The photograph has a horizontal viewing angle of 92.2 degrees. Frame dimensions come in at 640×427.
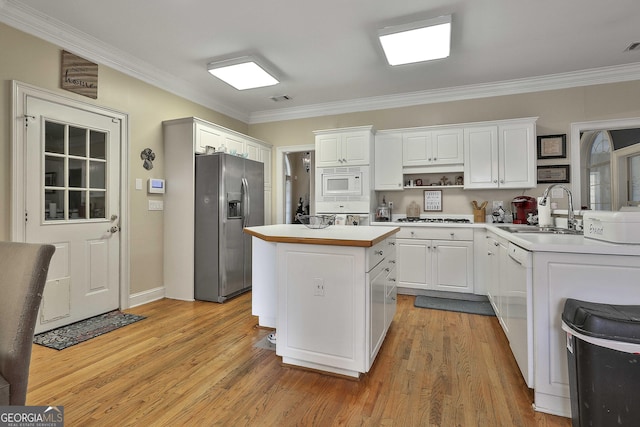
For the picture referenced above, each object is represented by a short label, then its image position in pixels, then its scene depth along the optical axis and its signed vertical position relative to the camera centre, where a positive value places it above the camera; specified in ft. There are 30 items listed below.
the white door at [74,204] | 8.65 +0.35
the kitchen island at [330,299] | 6.26 -1.79
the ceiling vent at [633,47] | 10.09 +5.63
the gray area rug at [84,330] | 8.17 -3.36
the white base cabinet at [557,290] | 4.98 -1.27
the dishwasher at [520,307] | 5.62 -1.89
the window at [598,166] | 15.38 +2.50
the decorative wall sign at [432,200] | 14.35 +0.69
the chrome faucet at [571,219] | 8.29 -0.11
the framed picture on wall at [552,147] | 12.53 +2.82
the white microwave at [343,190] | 14.12 +1.21
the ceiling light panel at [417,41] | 8.35 +5.11
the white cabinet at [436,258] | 12.08 -1.75
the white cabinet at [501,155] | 12.23 +2.48
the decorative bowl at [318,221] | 8.64 -0.20
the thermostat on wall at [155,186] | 11.91 +1.17
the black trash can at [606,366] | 4.12 -2.09
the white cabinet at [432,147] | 13.21 +3.00
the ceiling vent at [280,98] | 14.73 +5.71
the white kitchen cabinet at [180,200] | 12.24 +0.62
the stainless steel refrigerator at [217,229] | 12.02 -0.55
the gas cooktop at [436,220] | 13.48 -0.22
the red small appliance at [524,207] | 12.38 +0.33
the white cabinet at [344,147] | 14.08 +3.23
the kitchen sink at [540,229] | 7.93 -0.41
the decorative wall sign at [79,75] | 9.25 +4.36
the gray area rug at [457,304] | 10.94 -3.37
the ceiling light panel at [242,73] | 10.81 +5.32
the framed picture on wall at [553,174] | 12.53 +1.71
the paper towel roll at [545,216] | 9.52 -0.03
